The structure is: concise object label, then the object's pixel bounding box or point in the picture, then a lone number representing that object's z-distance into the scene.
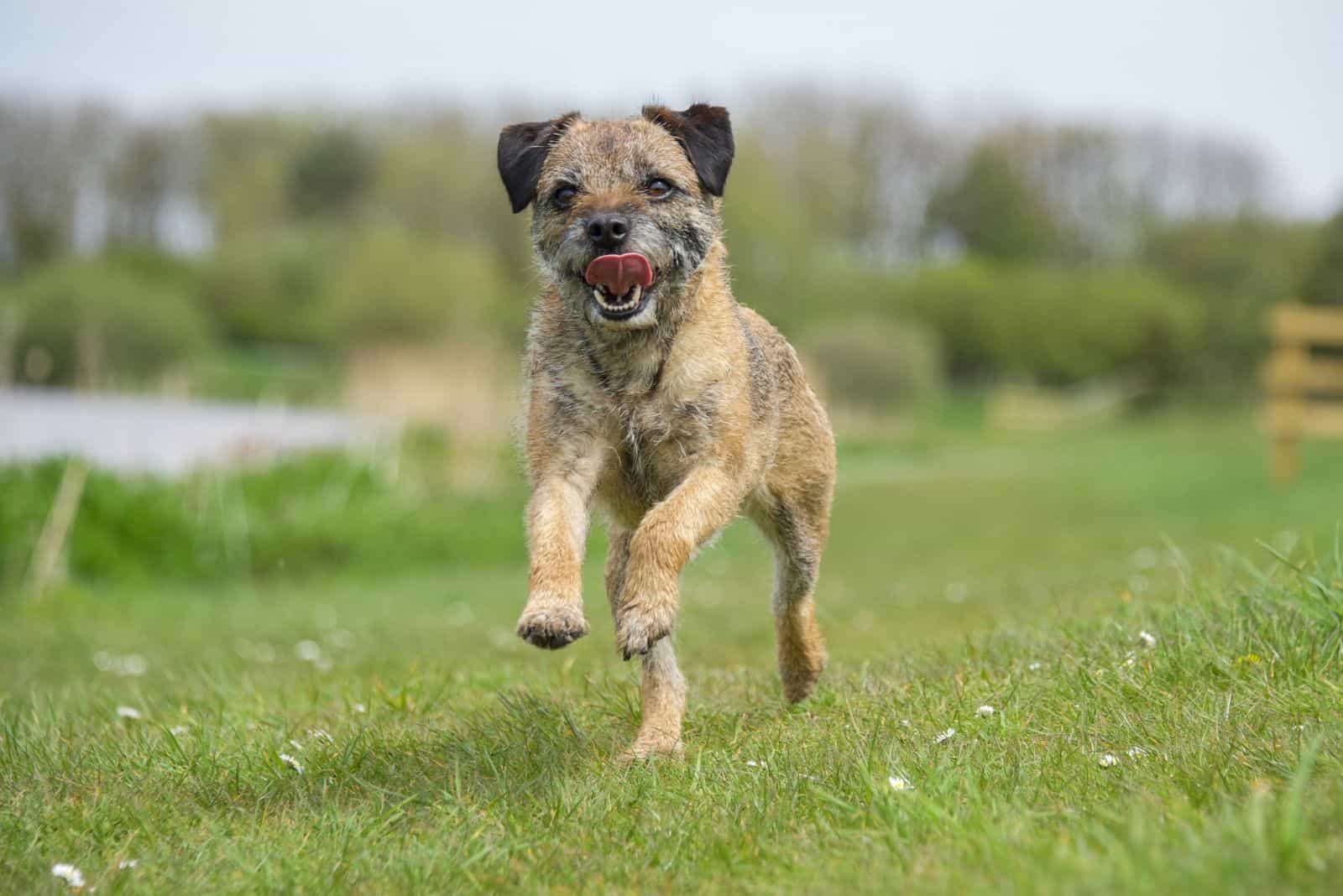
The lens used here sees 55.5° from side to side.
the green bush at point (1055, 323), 53.88
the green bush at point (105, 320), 24.58
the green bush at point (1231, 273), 48.91
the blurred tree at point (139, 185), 41.97
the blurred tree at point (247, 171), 47.09
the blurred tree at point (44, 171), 34.91
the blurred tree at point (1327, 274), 21.12
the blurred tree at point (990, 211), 58.06
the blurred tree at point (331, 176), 50.25
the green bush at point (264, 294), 44.00
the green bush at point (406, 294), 32.59
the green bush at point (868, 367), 39.25
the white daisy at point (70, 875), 3.16
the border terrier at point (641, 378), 4.20
